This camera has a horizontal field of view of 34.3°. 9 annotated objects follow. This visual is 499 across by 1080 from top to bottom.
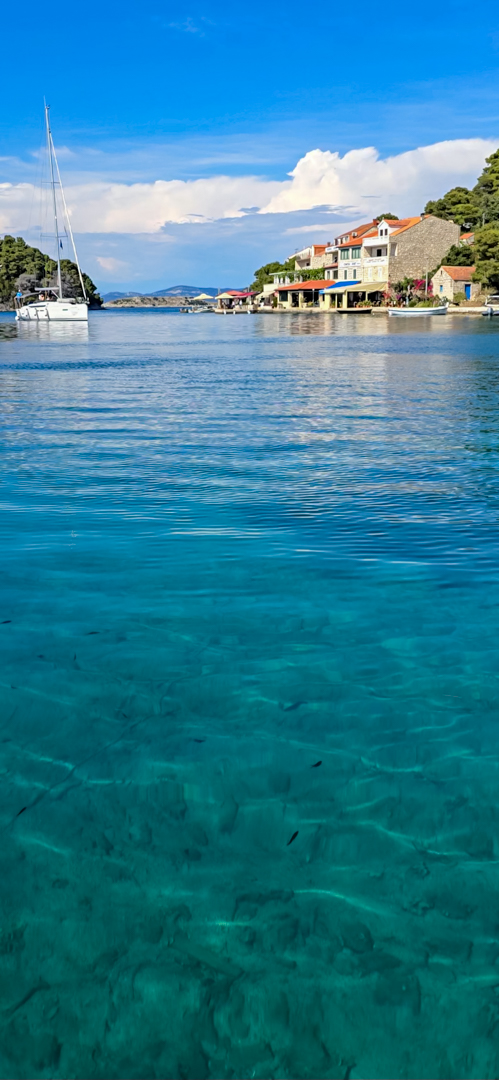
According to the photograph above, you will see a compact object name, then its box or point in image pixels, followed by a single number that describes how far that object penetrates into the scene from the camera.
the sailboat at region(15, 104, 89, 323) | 75.25
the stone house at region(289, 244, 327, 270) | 144.12
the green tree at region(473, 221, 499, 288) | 76.69
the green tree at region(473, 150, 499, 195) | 92.12
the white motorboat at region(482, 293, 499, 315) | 75.62
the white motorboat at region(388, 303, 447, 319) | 86.88
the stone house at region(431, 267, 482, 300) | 89.19
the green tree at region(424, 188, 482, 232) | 107.81
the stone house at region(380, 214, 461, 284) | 102.62
